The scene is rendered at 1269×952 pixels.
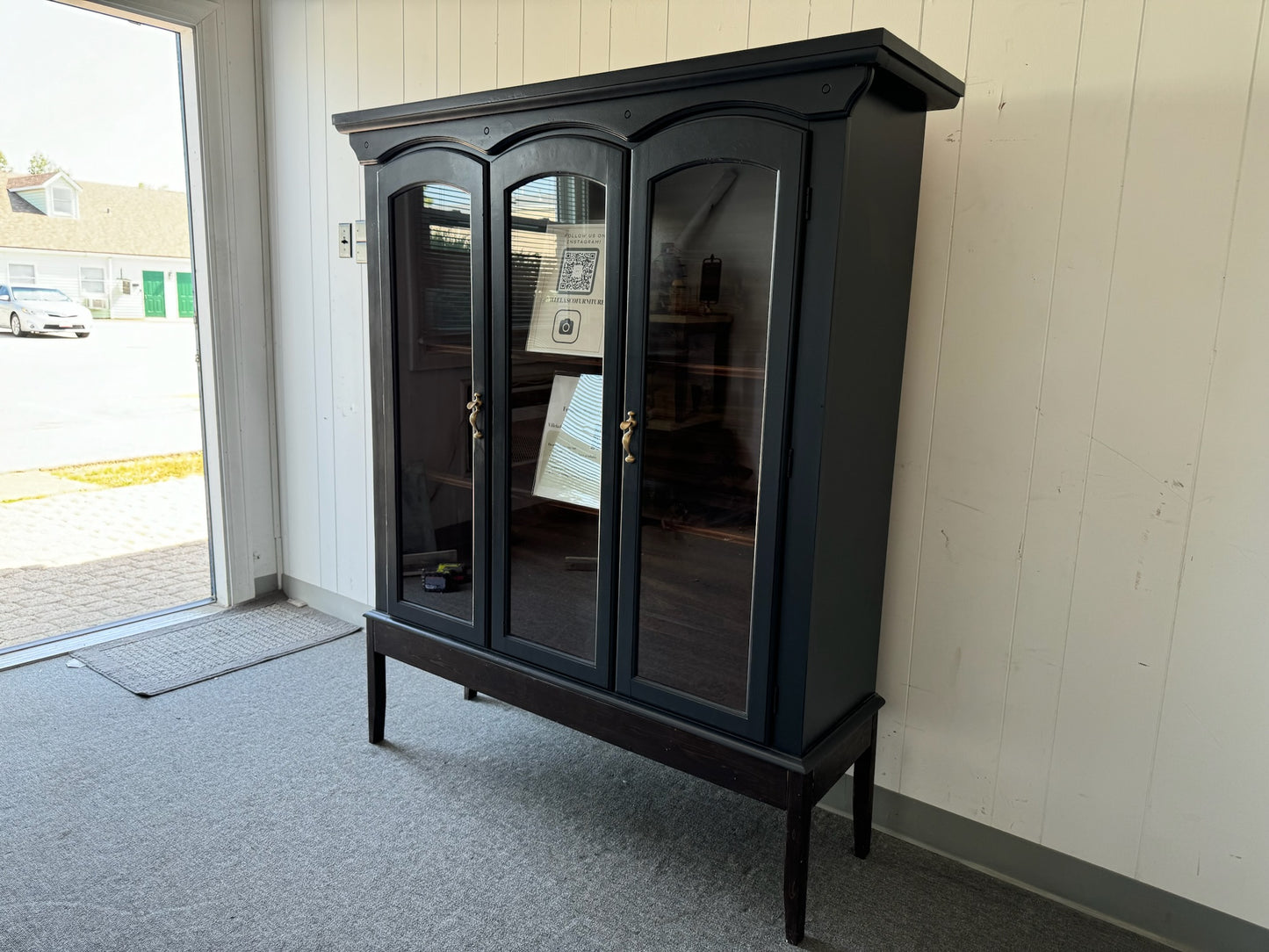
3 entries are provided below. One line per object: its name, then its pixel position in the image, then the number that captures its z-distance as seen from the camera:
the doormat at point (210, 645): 2.76
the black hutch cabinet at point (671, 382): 1.51
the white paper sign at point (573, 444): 1.84
